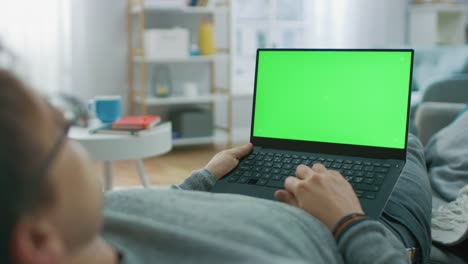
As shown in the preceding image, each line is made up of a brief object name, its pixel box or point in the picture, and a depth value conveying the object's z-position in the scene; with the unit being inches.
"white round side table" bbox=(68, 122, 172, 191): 93.4
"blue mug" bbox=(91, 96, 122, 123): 106.3
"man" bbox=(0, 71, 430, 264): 18.8
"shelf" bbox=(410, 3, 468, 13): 216.8
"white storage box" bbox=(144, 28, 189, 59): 178.4
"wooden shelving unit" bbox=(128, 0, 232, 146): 180.4
